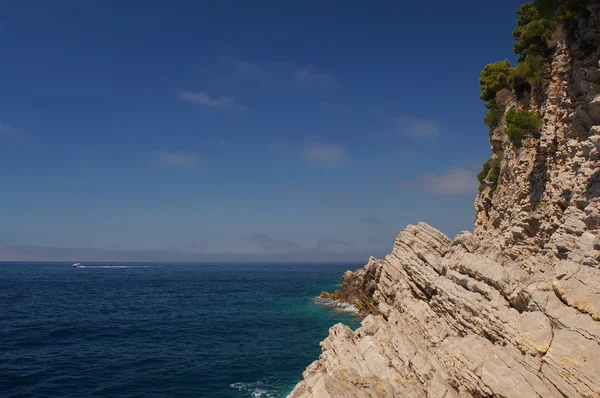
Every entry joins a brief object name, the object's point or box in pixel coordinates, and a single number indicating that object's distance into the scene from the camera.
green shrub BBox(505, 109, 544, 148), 32.03
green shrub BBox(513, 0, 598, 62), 27.86
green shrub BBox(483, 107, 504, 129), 43.44
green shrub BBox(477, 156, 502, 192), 42.78
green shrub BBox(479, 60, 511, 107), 43.03
